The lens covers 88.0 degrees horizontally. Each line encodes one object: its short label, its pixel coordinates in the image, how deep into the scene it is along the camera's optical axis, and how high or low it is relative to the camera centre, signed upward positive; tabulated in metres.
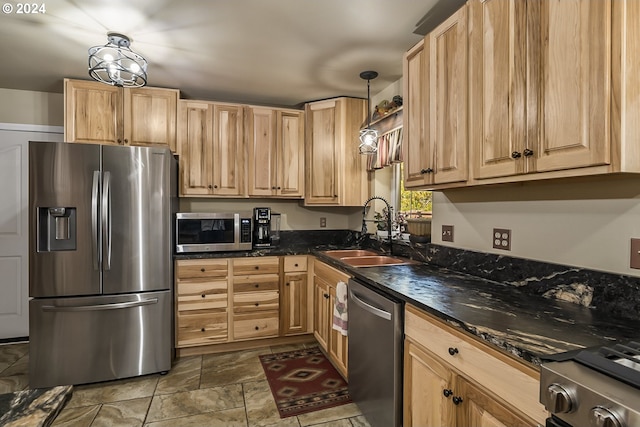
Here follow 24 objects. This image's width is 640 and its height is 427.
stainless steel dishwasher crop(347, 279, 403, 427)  1.58 -0.76
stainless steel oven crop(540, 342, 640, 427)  0.67 -0.39
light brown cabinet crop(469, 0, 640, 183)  0.99 +0.44
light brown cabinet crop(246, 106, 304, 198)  3.30 +0.60
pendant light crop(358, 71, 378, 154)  2.72 +0.63
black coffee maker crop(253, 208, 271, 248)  3.38 -0.17
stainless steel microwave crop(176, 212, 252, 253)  3.00 -0.19
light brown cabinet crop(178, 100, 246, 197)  3.12 +0.60
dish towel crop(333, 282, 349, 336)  2.19 -0.67
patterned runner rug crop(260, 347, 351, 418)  2.18 -1.26
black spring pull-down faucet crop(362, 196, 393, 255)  2.72 -0.13
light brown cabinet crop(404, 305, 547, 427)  0.96 -0.59
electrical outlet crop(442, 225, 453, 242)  2.15 -0.14
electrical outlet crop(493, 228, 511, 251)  1.71 -0.15
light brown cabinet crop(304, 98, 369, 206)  3.29 +0.58
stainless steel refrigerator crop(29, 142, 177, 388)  2.33 -0.36
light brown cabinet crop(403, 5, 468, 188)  1.63 +0.57
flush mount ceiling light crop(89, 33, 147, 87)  2.11 +1.02
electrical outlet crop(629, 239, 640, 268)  1.18 -0.15
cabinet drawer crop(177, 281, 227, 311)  2.83 -0.73
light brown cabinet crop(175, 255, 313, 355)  2.85 -0.82
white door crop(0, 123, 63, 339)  3.17 -0.11
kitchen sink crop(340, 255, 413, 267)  2.52 -0.39
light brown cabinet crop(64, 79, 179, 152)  2.80 +0.85
